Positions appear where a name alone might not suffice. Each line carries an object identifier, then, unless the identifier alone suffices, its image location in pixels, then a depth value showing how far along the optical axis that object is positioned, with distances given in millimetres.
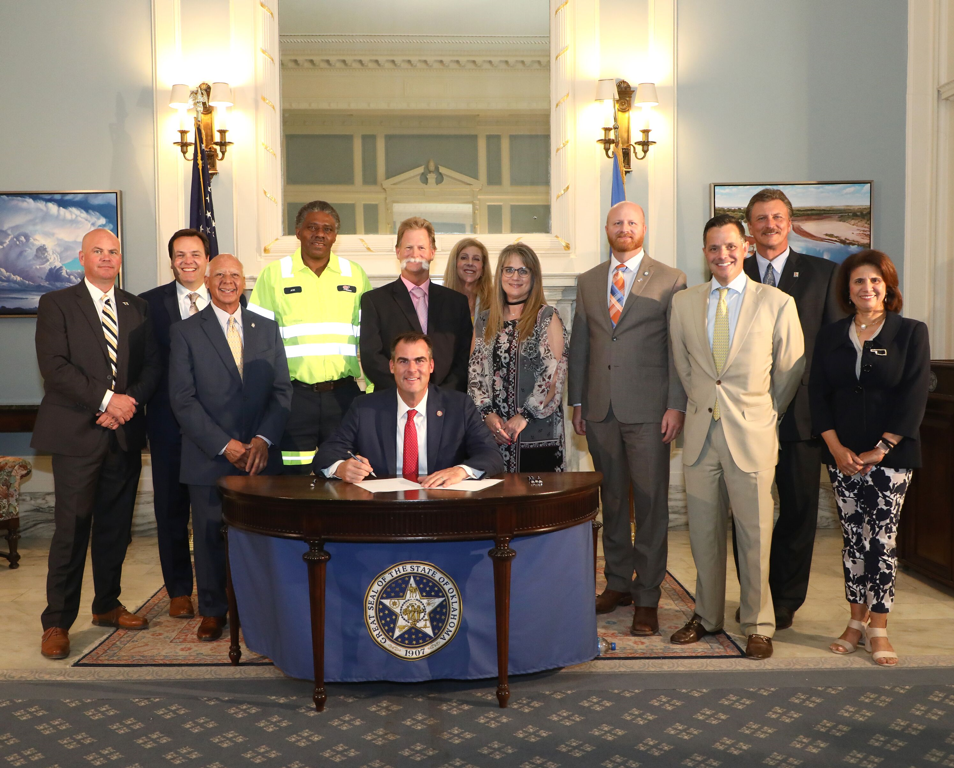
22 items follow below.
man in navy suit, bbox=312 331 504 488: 3285
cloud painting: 5809
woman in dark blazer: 3379
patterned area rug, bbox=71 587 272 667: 3473
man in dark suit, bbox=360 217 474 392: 3926
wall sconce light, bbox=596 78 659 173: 5688
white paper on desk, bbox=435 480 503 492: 2979
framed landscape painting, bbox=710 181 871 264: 5852
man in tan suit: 3432
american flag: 5531
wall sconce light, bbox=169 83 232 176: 5582
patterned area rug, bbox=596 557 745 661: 3492
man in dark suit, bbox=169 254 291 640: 3646
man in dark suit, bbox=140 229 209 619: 3951
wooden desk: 2840
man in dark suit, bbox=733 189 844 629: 3768
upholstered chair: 5121
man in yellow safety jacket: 3996
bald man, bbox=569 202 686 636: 3762
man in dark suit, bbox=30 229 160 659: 3615
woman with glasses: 3869
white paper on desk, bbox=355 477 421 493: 2982
